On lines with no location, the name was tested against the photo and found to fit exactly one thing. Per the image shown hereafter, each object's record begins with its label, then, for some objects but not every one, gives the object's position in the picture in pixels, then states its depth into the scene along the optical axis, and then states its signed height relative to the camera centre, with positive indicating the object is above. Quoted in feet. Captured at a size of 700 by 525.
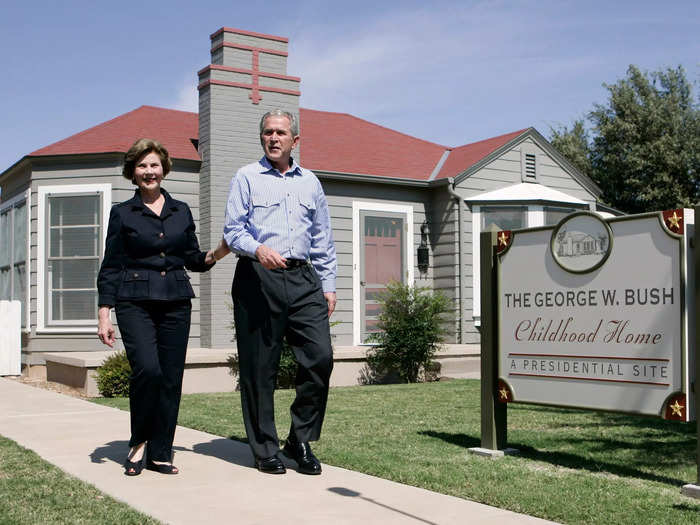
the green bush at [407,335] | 38.86 -2.18
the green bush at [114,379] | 32.22 -3.51
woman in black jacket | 15.28 -0.16
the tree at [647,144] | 89.20 +16.42
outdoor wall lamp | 46.88 +2.24
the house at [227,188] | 40.70 +5.07
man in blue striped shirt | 15.37 -0.27
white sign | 14.47 -0.51
